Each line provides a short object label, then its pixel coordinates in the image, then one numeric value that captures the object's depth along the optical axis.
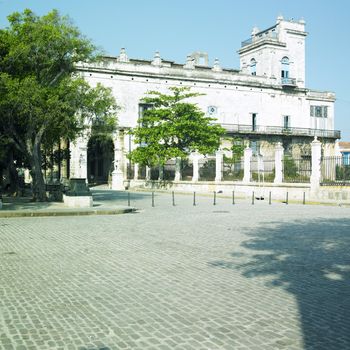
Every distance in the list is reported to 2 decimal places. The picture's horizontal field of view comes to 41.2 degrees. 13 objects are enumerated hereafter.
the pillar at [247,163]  31.18
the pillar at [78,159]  46.28
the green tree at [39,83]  19.02
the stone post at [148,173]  42.75
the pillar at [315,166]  24.94
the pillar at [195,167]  36.09
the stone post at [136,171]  43.91
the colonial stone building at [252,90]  51.09
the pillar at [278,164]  28.24
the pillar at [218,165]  33.53
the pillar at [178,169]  38.19
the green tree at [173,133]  38.91
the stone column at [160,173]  39.93
